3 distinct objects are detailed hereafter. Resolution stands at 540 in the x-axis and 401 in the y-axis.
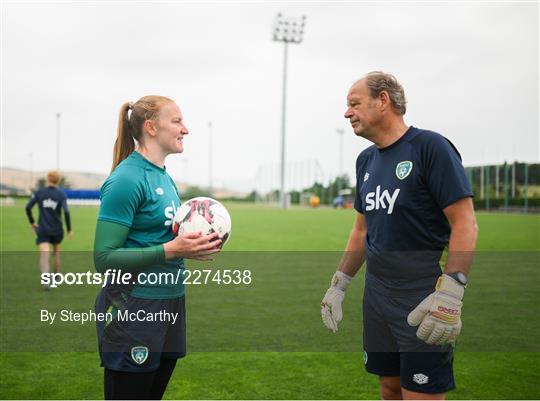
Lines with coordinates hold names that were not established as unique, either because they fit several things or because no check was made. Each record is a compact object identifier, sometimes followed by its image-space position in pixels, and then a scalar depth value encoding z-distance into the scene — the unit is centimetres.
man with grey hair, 323
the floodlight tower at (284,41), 5625
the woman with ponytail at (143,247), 296
